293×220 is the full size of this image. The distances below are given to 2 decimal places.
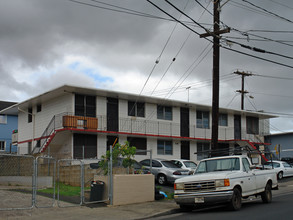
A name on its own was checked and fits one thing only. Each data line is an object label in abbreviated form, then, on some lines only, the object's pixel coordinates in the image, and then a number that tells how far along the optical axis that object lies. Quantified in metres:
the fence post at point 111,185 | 14.47
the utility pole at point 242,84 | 43.97
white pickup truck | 12.34
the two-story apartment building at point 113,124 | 26.28
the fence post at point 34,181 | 12.16
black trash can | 14.59
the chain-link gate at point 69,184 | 15.29
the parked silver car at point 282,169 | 28.14
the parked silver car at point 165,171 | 21.25
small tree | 15.35
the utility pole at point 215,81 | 18.14
